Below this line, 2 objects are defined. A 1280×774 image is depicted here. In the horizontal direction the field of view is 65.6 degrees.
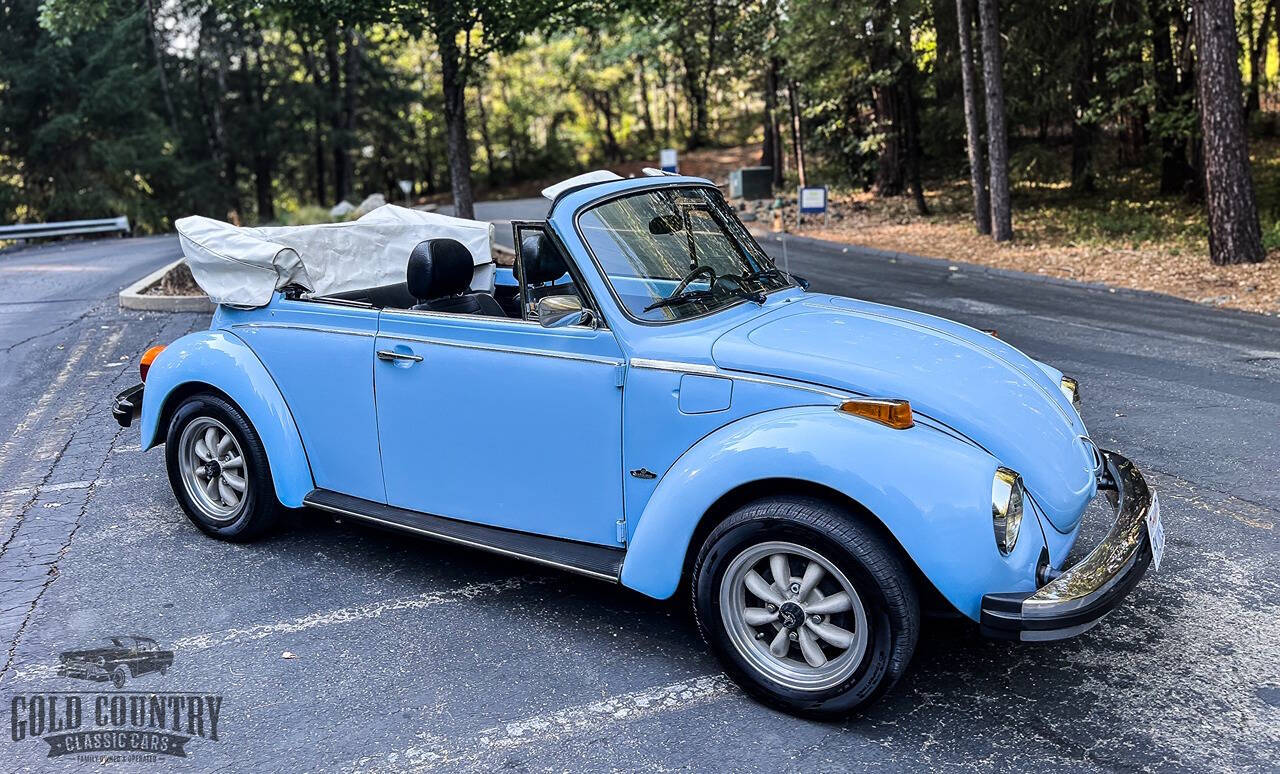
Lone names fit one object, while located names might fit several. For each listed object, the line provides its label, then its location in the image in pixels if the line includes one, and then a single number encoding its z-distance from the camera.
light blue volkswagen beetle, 3.29
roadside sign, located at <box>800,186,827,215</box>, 19.78
